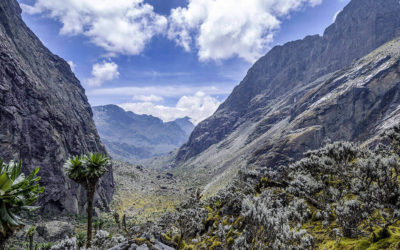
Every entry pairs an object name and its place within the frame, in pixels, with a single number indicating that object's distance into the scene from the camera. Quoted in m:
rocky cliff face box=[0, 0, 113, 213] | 77.50
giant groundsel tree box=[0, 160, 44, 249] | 10.38
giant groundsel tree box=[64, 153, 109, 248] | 29.44
